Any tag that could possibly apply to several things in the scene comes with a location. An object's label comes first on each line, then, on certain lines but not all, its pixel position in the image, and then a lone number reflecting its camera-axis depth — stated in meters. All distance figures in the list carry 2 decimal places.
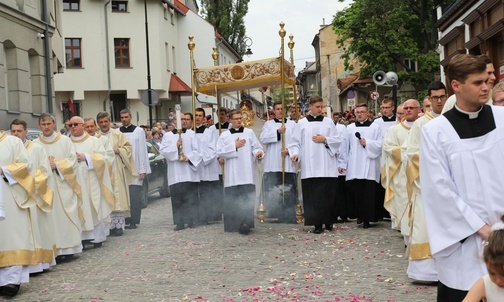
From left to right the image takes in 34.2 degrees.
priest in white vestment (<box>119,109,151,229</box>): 14.21
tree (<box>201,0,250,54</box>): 59.50
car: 17.90
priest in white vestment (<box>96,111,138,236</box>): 13.38
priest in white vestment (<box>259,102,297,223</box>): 13.96
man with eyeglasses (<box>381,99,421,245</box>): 10.57
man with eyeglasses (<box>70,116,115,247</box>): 11.91
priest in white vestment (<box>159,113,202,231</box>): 13.73
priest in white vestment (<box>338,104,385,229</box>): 13.16
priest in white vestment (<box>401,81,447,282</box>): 7.80
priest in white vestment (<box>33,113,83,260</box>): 10.72
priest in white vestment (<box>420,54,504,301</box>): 4.50
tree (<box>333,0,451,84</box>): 38.50
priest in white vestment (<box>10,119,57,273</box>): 9.59
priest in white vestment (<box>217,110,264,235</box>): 12.70
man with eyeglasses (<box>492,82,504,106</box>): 7.76
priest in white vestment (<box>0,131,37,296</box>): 8.63
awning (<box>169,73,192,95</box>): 45.47
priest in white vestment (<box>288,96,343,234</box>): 12.35
